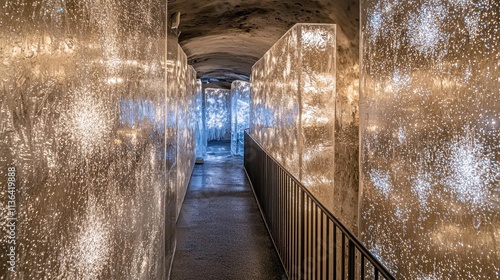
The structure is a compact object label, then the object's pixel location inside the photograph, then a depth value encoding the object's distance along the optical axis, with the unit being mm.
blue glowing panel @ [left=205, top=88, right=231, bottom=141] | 19672
